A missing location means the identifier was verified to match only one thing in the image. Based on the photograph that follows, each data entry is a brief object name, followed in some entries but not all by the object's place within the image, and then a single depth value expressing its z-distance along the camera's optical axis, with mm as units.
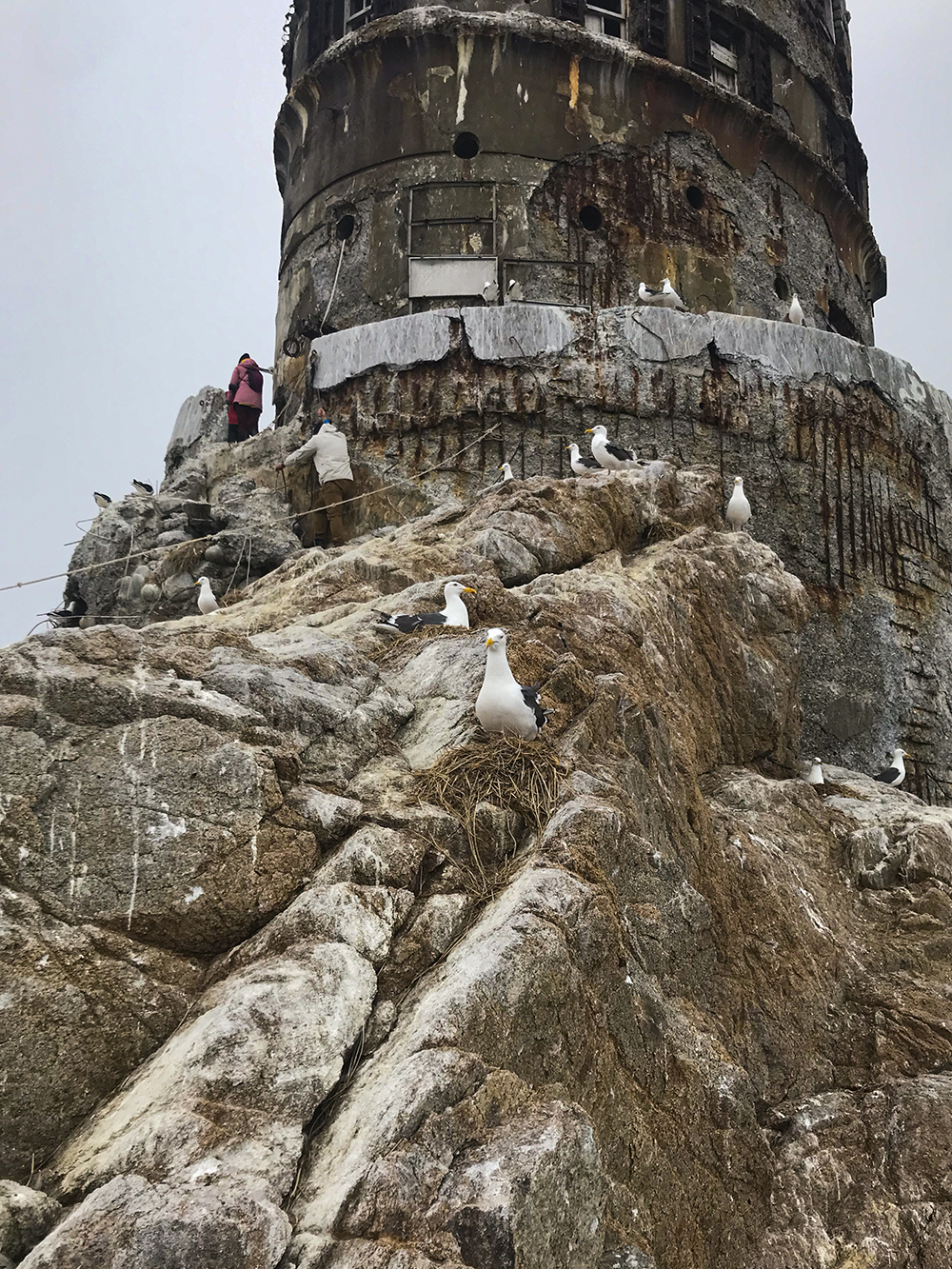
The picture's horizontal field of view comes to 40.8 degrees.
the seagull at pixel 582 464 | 11391
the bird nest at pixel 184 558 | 13430
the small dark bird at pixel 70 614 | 13906
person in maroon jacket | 15438
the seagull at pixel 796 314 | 14977
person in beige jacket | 12898
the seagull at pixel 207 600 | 11969
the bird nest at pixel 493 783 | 5207
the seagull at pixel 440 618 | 7234
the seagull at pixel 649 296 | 13711
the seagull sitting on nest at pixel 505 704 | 5539
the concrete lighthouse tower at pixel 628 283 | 13047
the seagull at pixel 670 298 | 13750
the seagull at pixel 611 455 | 11523
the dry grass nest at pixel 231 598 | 11398
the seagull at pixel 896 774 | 12023
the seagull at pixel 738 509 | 11430
